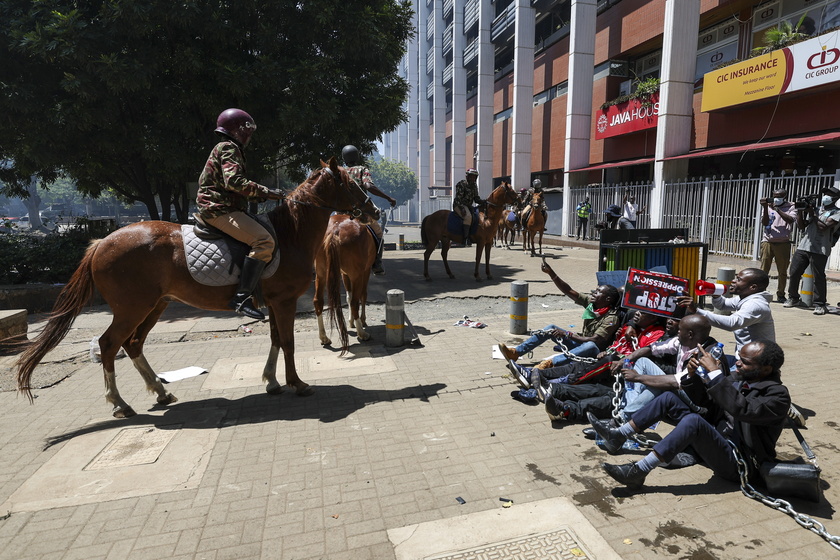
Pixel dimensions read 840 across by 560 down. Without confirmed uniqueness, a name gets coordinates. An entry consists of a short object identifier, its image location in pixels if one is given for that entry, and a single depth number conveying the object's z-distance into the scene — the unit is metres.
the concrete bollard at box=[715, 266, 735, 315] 8.79
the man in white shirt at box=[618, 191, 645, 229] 13.17
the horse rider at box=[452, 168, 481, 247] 12.45
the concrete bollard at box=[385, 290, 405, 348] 7.02
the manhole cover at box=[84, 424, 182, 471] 3.91
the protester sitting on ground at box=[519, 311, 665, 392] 4.91
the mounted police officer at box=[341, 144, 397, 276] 6.74
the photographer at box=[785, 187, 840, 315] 8.45
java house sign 20.66
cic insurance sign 13.96
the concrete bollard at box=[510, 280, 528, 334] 7.33
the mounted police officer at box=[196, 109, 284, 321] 4.67
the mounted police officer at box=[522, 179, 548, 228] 17.98
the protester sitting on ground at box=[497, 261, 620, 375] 5.26
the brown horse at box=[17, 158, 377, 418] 4.59
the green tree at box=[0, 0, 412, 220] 10.12
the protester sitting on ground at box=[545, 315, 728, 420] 3.89
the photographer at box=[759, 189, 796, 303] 9.23
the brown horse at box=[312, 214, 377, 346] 7.04
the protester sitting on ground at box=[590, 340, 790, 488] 3.12
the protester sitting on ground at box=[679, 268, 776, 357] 4.30
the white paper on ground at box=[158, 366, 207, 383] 5.91
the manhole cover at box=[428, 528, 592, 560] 2.79
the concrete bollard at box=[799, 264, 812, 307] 8.88
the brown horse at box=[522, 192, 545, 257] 17.72
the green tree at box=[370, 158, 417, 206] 76.75
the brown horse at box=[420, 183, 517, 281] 12.58
